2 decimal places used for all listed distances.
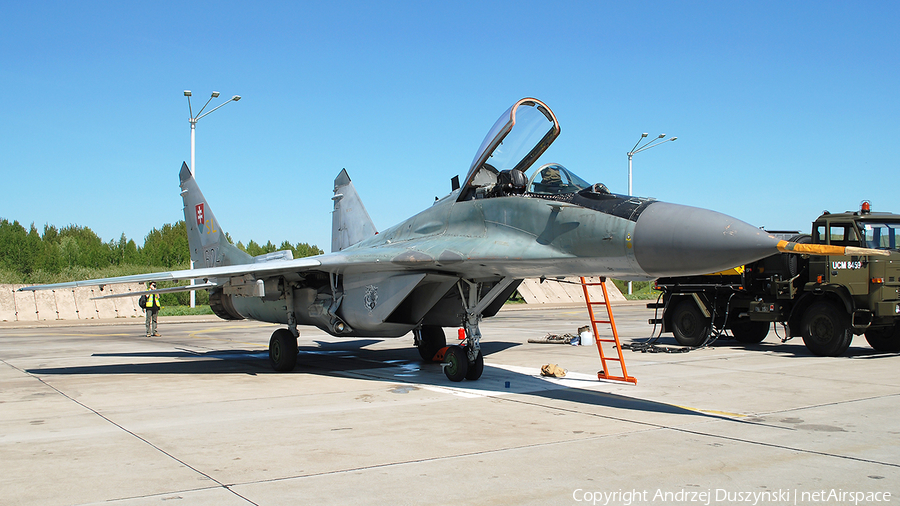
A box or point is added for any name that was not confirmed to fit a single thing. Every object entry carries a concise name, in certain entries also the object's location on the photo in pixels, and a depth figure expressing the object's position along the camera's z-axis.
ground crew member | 19.88
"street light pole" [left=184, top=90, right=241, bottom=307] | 26.87
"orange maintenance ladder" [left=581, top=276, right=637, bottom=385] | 8.62
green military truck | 11.34
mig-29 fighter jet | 6.37
